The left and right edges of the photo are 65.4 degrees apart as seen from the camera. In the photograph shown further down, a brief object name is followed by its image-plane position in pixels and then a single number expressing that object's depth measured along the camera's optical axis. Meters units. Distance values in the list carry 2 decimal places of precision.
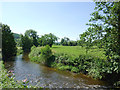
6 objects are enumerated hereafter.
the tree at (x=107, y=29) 4.29
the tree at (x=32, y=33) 53.24
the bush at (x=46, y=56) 14.09
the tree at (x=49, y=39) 29.00
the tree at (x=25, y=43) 38.75
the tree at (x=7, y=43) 18.48
